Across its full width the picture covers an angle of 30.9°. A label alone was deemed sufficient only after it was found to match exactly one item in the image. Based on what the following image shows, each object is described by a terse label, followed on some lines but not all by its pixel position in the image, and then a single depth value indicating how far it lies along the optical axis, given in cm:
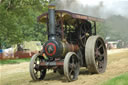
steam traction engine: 780
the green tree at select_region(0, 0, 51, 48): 1897
